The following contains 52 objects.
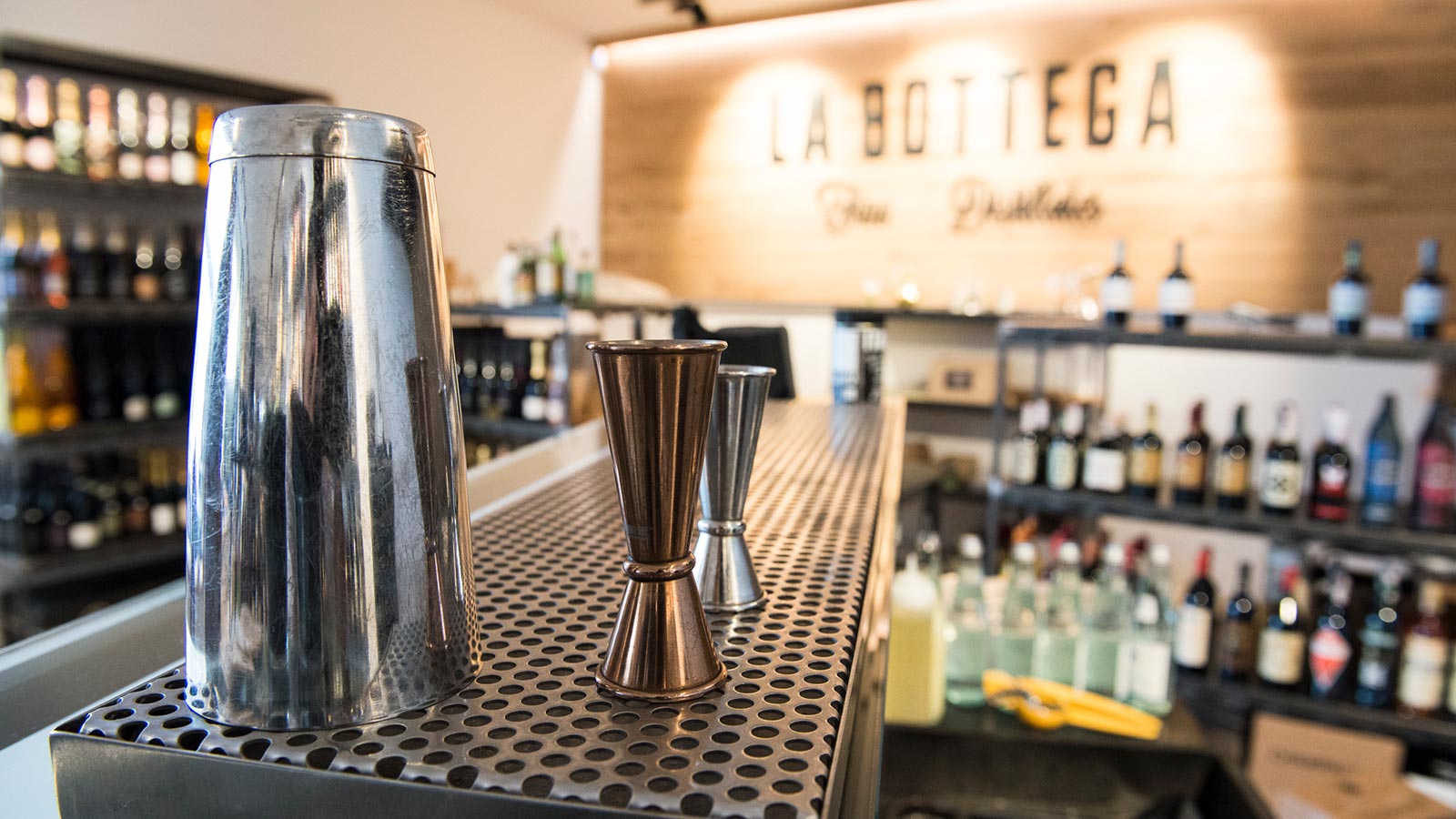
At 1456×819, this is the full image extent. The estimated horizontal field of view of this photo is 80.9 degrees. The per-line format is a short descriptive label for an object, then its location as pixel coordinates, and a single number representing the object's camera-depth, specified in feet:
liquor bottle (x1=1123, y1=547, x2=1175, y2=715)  5.98
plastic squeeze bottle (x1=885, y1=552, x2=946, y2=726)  4.52
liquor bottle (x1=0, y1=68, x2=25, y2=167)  8.81
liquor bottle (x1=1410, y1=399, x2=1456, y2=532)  7.48
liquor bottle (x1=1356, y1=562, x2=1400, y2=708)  7.55
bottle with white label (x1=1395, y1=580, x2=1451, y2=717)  7.35
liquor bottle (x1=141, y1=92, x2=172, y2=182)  9.95
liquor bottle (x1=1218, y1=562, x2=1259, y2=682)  7.95
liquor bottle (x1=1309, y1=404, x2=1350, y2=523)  7.60
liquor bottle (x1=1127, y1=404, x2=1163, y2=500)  8.30
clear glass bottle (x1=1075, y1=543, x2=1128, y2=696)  6.15
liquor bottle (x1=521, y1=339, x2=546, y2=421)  11.23
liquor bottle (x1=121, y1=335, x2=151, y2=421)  10.12
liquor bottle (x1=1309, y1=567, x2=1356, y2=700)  7.59
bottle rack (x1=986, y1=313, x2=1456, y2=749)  7.22
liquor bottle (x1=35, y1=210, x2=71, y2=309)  9.52
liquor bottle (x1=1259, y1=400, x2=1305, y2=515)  7.77
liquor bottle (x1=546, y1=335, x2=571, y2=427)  10.81
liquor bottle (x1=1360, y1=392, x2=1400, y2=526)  7.61
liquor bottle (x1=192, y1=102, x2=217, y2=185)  10.42
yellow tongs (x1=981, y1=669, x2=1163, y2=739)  4.79
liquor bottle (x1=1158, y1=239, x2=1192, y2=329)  8.32
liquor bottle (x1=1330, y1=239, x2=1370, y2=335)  7.61
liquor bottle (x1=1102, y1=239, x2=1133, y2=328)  8.42
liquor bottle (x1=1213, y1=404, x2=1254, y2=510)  7.93
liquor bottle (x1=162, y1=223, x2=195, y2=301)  10.37
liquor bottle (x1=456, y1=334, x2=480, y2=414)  11.80
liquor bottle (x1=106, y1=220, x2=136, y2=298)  10.02
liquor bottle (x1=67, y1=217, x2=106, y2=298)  9.81
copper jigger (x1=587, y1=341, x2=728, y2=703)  1.22
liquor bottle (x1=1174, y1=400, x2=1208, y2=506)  8.13
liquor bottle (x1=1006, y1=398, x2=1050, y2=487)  8.73
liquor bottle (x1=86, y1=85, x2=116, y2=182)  9.45
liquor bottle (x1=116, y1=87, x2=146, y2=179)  9.71
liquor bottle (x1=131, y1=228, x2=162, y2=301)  10.14
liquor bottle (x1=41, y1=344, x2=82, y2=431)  9.84
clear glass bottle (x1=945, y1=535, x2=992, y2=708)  5.19
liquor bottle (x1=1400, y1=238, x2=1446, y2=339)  7.24
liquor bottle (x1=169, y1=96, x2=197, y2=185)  10.17
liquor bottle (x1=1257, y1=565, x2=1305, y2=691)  7.73
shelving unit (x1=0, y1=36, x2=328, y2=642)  9.10
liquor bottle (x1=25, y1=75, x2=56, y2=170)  9.04
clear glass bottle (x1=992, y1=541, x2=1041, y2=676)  5.78
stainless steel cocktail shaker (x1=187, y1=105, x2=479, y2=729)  1.15
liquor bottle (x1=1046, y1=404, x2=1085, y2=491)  8.59
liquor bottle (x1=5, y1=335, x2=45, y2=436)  9.57
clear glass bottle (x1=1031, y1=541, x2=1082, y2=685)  5.97
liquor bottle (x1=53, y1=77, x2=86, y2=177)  9.20
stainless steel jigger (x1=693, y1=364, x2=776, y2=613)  1.69
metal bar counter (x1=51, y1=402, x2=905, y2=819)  1.03
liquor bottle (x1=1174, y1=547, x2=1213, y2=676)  8.01
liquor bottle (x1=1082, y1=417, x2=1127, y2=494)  8.42
